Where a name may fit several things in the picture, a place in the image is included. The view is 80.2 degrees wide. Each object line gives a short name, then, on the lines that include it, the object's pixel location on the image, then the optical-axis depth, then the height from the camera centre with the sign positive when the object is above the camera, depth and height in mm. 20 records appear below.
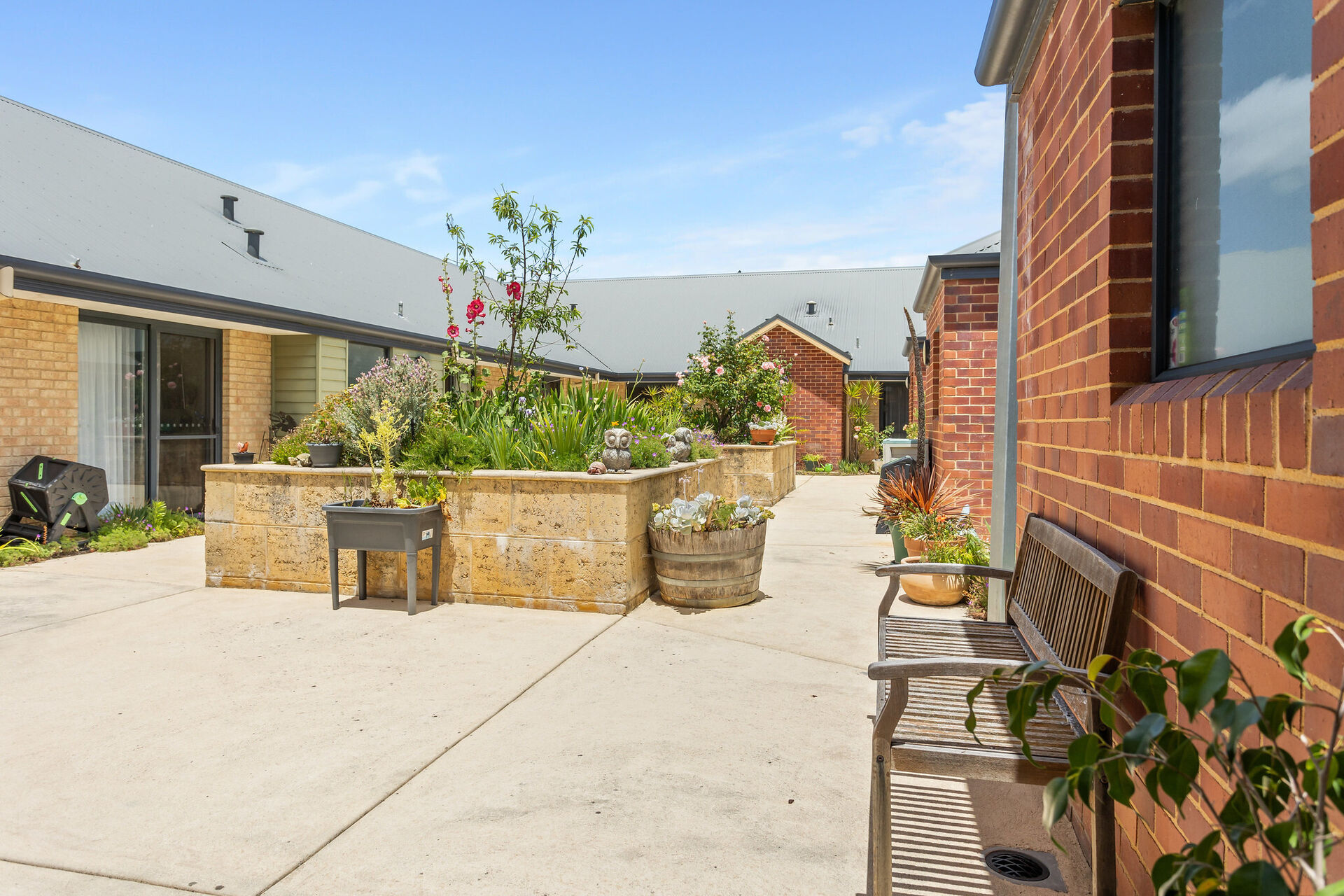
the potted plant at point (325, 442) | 6777 -64
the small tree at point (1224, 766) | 801 -377
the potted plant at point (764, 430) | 13672 +113
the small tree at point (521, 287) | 7582 +1435
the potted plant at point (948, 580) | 5980 -1069
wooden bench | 2062 -837
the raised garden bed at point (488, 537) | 5969 -803
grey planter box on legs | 5867 -717
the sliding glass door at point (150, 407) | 9508 +341
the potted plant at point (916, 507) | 6695 -616
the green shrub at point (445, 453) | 6305 -142
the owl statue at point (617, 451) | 6348 -122
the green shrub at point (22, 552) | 7629 -1165
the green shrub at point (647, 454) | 7035 -153
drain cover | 2557 -1400
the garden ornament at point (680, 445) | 8688 -99
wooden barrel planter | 6031 -993
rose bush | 13992 +868
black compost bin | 8117 -692
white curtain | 9398 +340
